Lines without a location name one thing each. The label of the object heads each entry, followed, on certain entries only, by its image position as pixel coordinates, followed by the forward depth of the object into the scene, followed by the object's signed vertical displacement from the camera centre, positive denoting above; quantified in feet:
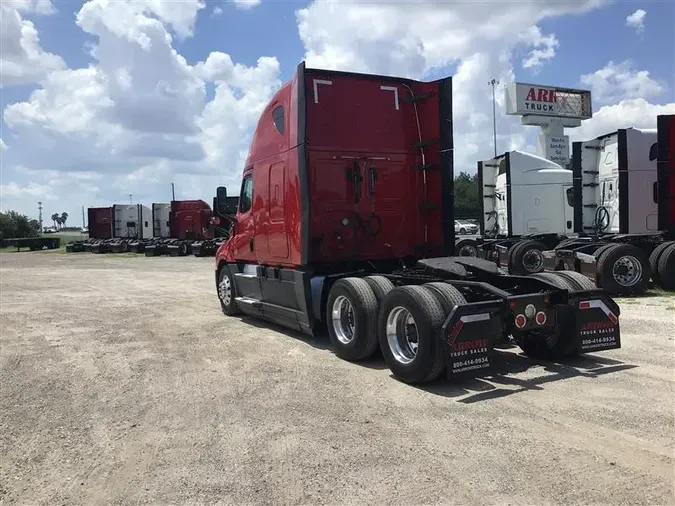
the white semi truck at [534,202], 55.93 +3.79
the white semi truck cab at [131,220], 141.38 +6.85
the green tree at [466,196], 161.17 +15.99
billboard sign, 148.05 +37.12
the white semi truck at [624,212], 38.09 +2.04
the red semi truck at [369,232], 20.17 +0.59
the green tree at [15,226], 214.48 +9.32
